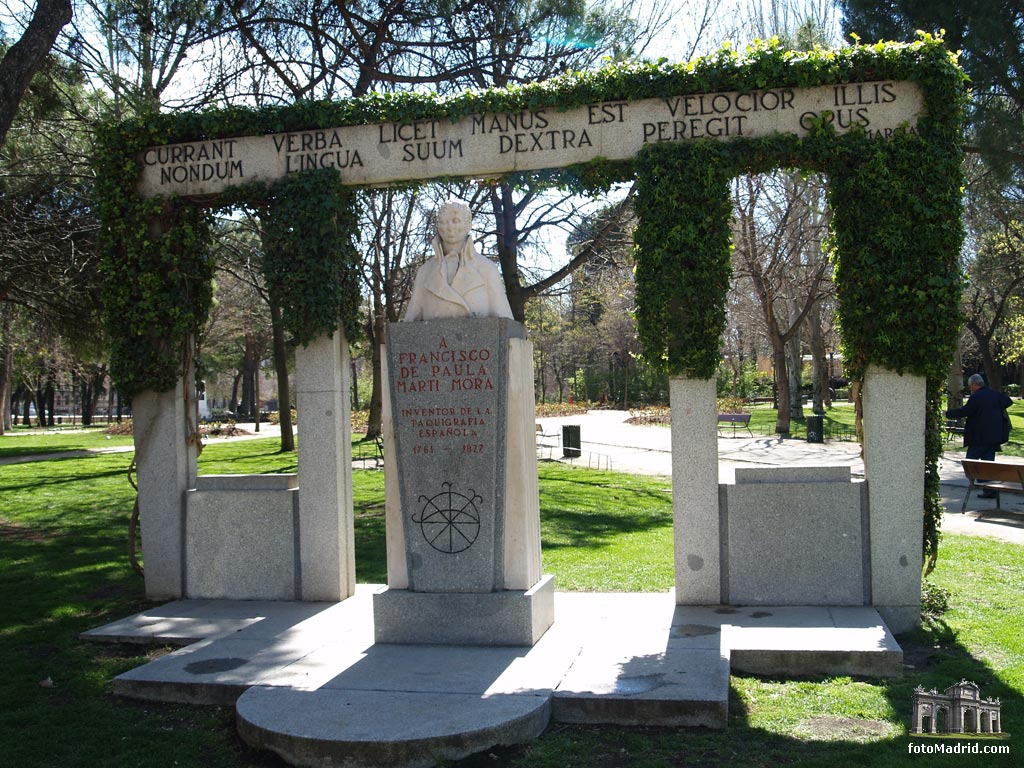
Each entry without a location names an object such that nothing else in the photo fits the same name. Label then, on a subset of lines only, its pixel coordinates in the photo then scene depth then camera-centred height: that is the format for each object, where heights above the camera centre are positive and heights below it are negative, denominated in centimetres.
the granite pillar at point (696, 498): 775 -91
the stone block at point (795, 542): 756 -127
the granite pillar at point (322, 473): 841 -68
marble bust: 704 +86
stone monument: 678 -65
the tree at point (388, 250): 2184 +370
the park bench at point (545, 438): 2952 -155
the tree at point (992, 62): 1501 +516
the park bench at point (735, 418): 2880 -96
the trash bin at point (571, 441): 2384 -129
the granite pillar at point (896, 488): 748 -85
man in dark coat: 1382 -54
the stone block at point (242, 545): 854 -134
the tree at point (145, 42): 1241 +520
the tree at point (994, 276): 3040 +371
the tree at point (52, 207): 1270 +289
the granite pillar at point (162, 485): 882 -79
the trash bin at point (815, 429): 2569 -120
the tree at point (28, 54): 759 +292
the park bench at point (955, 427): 2525 -125
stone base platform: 506 -180
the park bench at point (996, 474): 1207 -123
